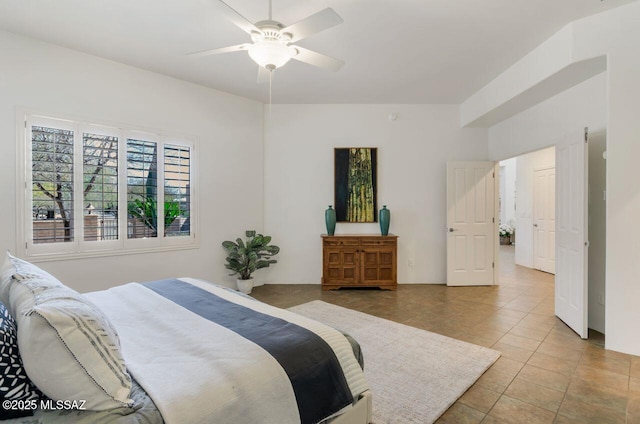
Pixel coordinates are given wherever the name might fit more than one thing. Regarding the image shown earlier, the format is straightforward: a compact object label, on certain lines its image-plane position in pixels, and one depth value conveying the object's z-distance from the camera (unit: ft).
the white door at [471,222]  16.51
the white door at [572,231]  10.15
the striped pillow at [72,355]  3.29
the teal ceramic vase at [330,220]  16.34
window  10.49
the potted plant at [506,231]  30.71
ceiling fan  6.53
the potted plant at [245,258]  15.07
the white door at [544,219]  19.56
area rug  6.63
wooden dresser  15.79
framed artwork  17.07
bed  3.32
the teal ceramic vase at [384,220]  16.24
